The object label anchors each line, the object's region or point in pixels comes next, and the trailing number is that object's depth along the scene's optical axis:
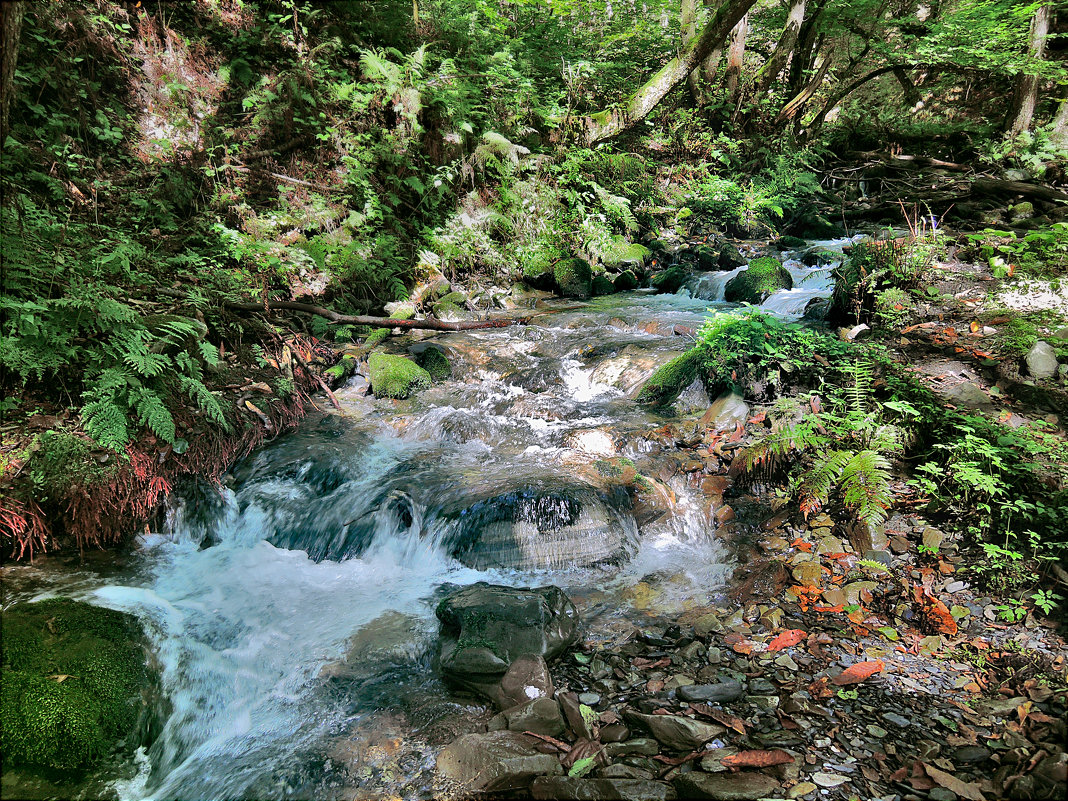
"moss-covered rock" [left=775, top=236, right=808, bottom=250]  11.89
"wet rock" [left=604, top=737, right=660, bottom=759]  2.61
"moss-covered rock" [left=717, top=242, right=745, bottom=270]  11.21
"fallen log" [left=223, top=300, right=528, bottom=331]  7.07
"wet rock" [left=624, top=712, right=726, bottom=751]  2.62
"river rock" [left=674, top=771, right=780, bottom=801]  2.28
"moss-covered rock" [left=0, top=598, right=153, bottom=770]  2.49
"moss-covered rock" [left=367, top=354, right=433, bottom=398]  7.11
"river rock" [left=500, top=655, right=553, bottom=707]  3.03
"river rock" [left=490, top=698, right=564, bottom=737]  2.81
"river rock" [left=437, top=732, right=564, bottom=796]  2.50
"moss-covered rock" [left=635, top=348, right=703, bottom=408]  6.35
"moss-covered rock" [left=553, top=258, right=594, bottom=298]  10.98
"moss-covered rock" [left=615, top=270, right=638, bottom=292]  11.44
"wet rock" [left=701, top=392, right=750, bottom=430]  5.58
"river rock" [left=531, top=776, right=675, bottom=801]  2.34
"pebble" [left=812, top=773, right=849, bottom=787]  2.36
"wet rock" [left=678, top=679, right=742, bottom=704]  2.92
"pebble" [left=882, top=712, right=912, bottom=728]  2.64
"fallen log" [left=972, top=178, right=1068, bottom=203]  9.09
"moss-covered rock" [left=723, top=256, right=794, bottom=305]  9.22
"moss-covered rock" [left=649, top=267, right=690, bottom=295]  10.95
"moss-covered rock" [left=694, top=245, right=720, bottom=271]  11.45
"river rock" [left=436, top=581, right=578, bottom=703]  3.18
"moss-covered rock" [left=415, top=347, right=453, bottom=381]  7.48
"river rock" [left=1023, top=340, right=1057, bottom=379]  4.38
